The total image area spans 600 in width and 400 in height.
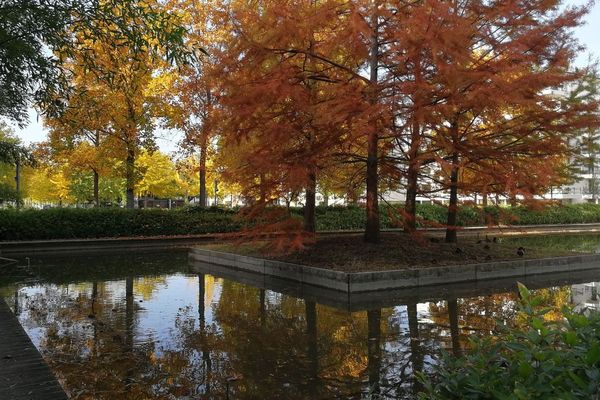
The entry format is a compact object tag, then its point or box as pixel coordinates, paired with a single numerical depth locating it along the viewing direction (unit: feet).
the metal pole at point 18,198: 115.17
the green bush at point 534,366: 7.31
